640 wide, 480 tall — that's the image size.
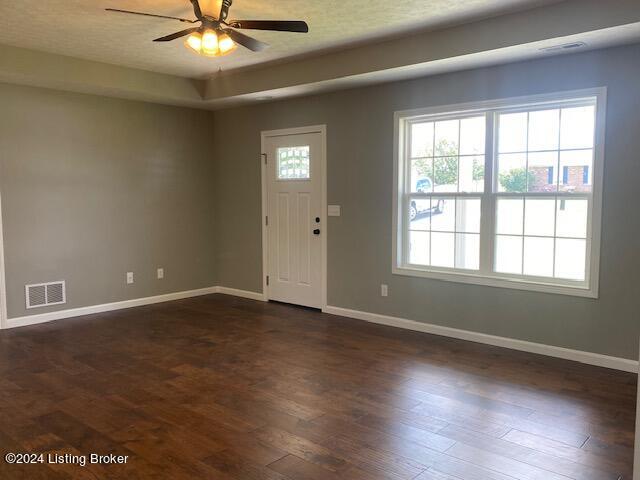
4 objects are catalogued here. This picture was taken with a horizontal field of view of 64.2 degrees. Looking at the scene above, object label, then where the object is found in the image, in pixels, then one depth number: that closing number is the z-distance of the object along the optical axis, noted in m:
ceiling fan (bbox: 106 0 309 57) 3.20
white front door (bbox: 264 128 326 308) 5.82
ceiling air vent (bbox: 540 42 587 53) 3.69
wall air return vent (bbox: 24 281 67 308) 5.23
